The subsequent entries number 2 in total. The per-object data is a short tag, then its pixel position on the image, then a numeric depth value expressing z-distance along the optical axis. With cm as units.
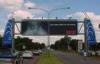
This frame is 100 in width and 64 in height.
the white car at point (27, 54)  3697
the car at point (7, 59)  1043
